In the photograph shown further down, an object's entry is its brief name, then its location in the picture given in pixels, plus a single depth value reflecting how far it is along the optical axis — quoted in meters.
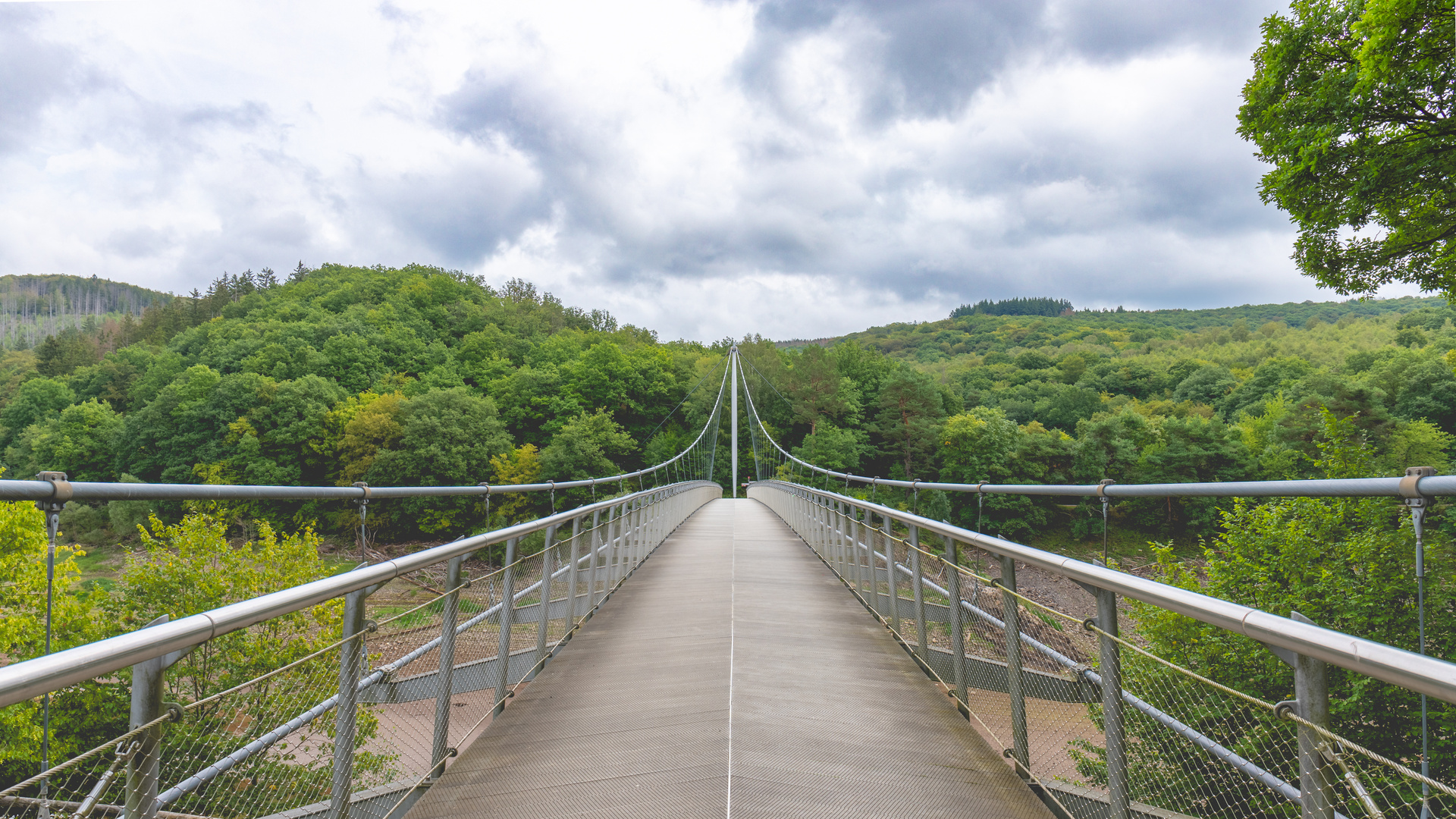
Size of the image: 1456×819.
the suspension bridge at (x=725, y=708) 1.33
